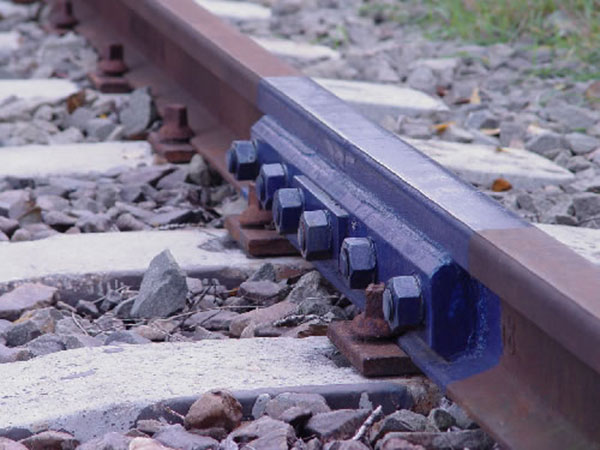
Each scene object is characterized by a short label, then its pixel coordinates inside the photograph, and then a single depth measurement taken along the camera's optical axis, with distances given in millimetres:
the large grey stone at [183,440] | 3611
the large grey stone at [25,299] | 5027
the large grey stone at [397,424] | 3709
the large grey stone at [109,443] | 3523
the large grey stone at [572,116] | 7781
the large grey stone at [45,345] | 4566
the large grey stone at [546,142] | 7289
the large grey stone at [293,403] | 3832
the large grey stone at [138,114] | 8148
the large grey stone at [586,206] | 6004
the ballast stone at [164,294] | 5059
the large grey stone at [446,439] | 3621
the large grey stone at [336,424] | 3689
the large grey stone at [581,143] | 7207
